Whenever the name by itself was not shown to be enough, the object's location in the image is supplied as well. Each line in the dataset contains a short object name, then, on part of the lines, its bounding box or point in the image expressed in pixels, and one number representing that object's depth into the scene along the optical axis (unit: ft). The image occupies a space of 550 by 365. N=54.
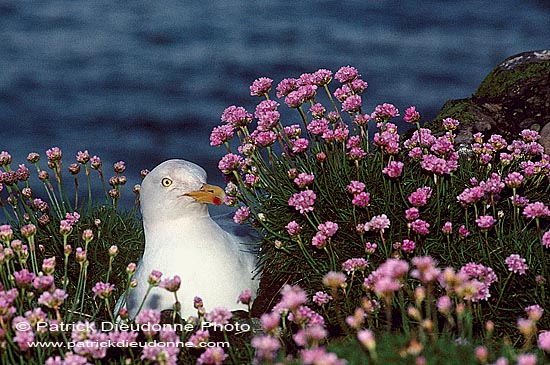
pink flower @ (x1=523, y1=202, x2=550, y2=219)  14.43
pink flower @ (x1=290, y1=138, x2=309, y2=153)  17.01
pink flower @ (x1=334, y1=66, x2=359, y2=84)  18.03
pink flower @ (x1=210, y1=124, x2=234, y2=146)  17.13
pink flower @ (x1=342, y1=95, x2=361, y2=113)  17.52
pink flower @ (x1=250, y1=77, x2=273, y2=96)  17.79
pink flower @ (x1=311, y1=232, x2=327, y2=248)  14.96
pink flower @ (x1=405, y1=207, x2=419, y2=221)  15.20
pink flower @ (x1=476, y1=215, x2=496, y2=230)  14.66
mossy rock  22.18
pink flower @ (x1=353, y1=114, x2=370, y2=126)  17.54
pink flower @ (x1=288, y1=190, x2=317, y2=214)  15.51
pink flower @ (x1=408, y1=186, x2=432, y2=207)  15.30
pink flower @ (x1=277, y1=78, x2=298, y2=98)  18.01
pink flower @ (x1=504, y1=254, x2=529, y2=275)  14.16
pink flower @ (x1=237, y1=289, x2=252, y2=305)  12.67
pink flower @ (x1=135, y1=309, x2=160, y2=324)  12.43
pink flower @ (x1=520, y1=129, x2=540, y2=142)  17.88
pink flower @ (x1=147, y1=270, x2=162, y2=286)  12.75
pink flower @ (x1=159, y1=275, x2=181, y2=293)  12.66
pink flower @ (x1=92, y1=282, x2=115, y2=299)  13.12
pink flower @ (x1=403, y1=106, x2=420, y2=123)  17.15
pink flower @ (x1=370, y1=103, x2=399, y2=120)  17.34
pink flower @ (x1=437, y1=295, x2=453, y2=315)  10.54
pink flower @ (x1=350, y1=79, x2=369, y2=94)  18.13
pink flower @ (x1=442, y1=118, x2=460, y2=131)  17.95
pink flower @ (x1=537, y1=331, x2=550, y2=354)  9.58
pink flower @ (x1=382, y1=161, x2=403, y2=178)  15.47
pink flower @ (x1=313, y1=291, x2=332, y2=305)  15.11
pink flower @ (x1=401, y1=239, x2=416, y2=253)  15.07
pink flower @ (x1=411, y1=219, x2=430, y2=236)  15.14
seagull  16.49
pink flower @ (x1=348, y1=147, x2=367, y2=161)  16.52
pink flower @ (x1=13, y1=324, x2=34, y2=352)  12.32
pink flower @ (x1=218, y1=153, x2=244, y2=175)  16.48
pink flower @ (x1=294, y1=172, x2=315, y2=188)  15.81
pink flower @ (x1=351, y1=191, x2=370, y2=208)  15.60
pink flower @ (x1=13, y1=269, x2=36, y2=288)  12.99
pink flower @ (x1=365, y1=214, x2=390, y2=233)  14.94
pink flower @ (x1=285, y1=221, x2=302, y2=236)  15.55
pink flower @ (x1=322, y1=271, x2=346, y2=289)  10.84
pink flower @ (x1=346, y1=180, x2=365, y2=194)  15.64
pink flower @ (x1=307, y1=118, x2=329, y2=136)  17.22
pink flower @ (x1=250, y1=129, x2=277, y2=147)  16.93
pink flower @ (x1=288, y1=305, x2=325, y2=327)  11.78
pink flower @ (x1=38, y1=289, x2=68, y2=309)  12.35
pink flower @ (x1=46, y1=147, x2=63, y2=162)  18.39
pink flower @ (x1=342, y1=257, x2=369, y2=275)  14.73
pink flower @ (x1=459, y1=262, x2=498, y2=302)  13.10
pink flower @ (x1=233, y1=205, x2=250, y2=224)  17.08
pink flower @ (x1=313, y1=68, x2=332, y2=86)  17.88
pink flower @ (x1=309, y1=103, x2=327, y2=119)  17.63
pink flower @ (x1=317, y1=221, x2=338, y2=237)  15.02
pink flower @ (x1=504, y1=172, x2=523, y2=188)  15.17
